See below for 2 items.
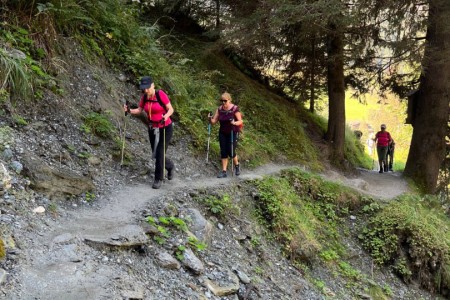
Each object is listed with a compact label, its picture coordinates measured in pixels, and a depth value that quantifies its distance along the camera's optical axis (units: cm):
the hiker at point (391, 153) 1705
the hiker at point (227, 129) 862
